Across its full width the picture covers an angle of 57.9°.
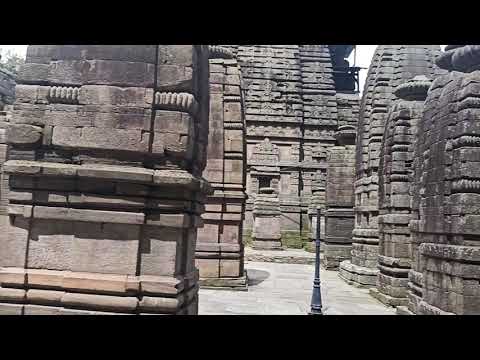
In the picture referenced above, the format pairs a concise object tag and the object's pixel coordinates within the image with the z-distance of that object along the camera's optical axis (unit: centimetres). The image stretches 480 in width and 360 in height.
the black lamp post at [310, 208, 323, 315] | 830
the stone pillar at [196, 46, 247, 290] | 1162
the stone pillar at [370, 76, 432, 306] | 1061
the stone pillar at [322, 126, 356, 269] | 1819
